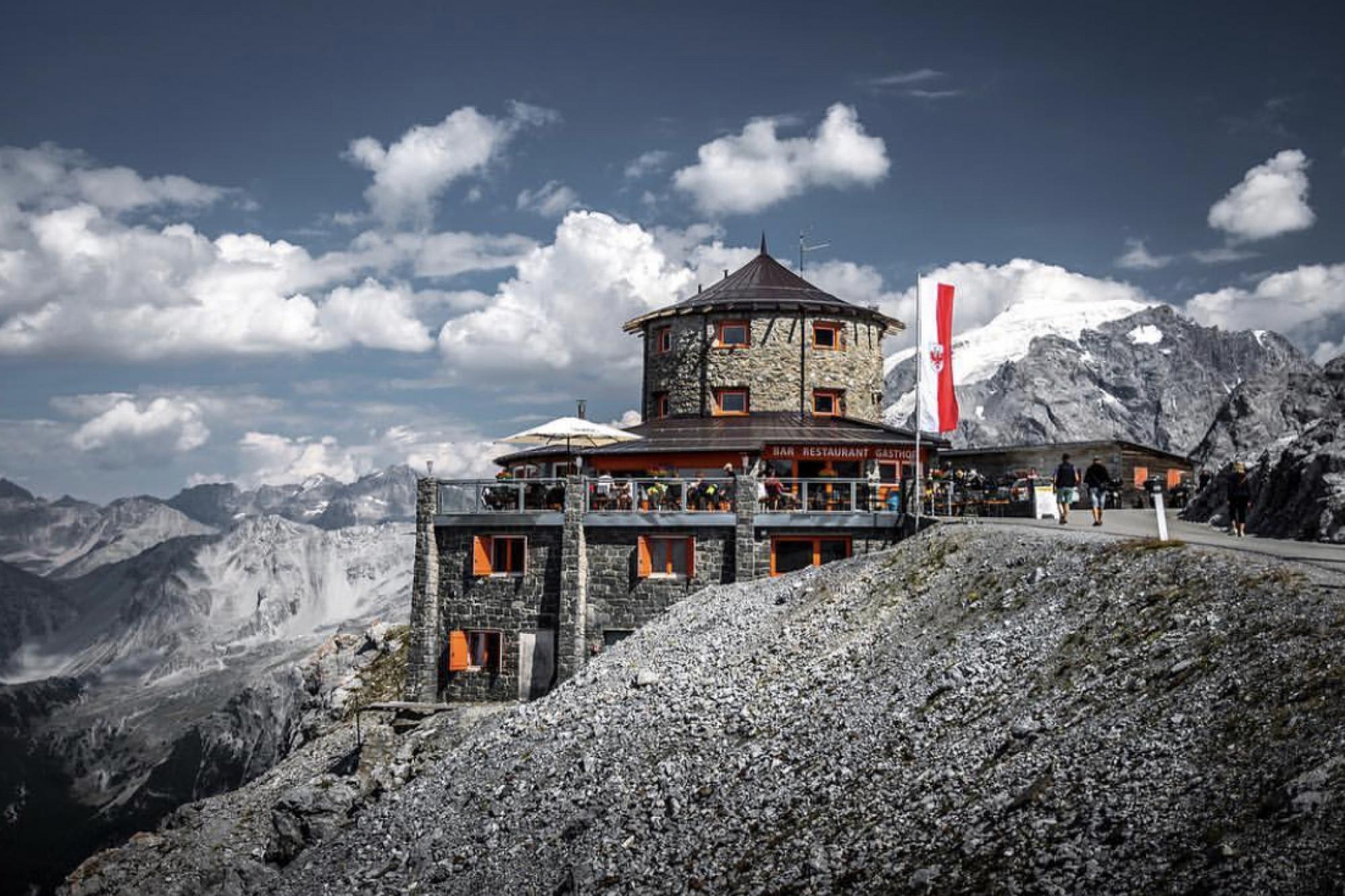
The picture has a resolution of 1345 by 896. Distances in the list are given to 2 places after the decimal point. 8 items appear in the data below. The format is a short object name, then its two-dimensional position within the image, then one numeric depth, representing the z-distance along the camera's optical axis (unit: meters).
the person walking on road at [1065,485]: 31.03
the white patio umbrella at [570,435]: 36.53
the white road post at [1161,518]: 22.67
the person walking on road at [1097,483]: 30.75
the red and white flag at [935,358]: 31.12
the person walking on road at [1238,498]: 27.69
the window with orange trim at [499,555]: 35.78
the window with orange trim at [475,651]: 35.69
